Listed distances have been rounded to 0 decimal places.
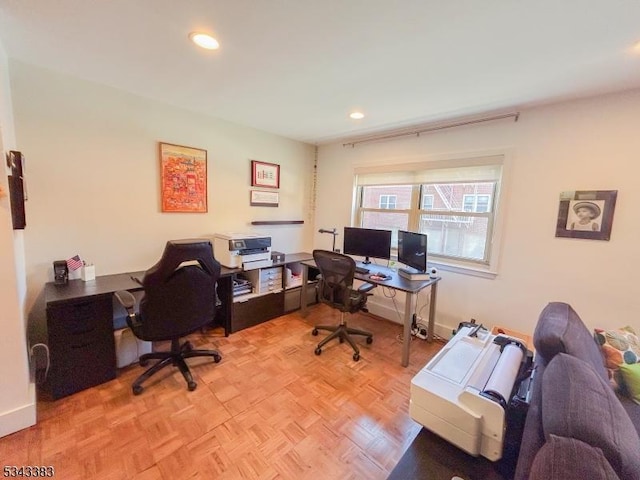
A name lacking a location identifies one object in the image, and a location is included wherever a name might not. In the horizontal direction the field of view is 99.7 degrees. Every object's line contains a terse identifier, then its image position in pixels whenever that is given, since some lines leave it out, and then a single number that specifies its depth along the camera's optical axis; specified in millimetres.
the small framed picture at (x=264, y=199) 3496
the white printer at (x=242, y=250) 2891
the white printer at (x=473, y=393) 963
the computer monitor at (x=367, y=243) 3125
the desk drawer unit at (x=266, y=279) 3141
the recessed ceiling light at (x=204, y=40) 1553
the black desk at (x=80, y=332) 1876
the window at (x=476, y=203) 2754
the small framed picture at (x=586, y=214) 2104
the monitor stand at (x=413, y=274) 2684
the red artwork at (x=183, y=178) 2709
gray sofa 613
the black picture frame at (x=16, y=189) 1615
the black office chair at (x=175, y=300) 1897
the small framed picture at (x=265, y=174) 3445
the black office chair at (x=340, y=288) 2533
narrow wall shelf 3580
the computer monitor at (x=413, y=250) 2689
